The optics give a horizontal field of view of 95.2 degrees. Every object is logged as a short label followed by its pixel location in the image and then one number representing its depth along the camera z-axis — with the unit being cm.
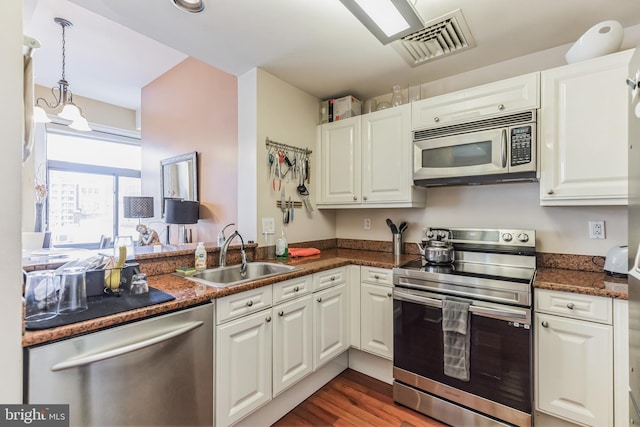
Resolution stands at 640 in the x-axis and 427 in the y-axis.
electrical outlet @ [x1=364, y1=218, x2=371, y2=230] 282
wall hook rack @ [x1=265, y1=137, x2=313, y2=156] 234
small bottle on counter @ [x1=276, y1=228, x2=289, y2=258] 233
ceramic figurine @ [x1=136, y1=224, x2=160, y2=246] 258
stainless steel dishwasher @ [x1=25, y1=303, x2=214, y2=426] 92
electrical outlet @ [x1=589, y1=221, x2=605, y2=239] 181
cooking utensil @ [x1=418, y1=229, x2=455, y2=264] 204
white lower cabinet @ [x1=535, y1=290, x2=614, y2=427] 139
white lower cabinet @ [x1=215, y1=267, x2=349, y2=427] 143
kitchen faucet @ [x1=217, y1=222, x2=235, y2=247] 211
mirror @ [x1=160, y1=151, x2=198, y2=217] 305
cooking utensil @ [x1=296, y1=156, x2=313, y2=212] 261
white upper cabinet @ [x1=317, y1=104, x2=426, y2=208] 230
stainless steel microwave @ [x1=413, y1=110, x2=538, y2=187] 178
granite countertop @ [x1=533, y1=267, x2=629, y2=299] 139
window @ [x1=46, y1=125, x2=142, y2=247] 387
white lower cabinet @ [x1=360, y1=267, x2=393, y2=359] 206
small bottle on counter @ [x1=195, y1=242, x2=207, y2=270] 185
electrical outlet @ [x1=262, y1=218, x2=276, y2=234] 230
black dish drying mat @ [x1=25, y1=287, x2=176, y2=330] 96
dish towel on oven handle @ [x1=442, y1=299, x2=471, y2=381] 165
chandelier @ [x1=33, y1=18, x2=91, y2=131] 258
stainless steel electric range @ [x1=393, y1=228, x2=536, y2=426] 154
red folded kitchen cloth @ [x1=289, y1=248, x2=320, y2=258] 237
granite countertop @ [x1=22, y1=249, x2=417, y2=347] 93
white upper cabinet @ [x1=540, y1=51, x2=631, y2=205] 155
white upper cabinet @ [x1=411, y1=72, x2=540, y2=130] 180
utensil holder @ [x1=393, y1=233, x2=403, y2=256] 250
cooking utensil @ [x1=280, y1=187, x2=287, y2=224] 245
